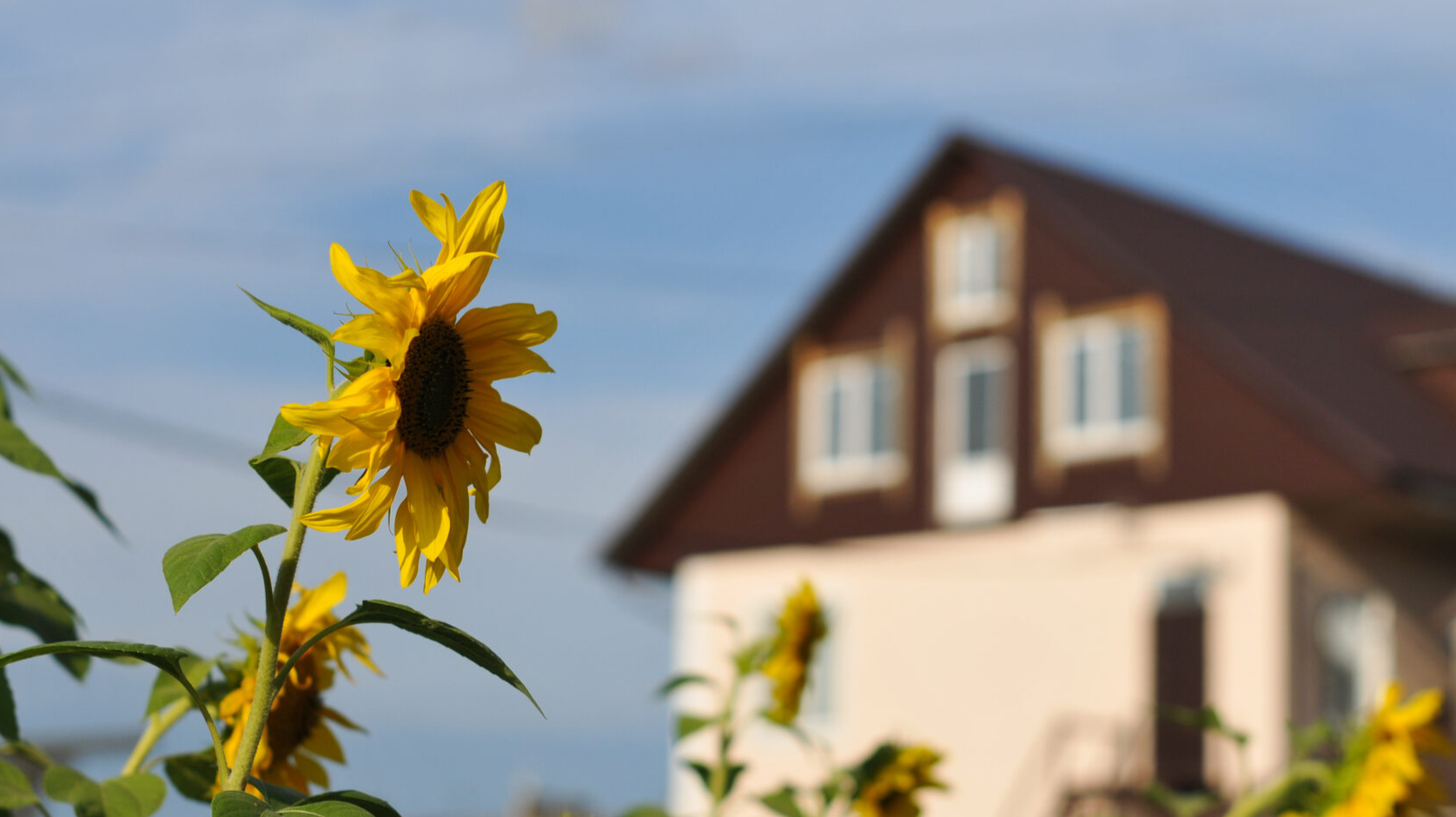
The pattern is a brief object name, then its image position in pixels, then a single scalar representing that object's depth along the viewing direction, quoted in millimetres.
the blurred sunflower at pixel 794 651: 2975
